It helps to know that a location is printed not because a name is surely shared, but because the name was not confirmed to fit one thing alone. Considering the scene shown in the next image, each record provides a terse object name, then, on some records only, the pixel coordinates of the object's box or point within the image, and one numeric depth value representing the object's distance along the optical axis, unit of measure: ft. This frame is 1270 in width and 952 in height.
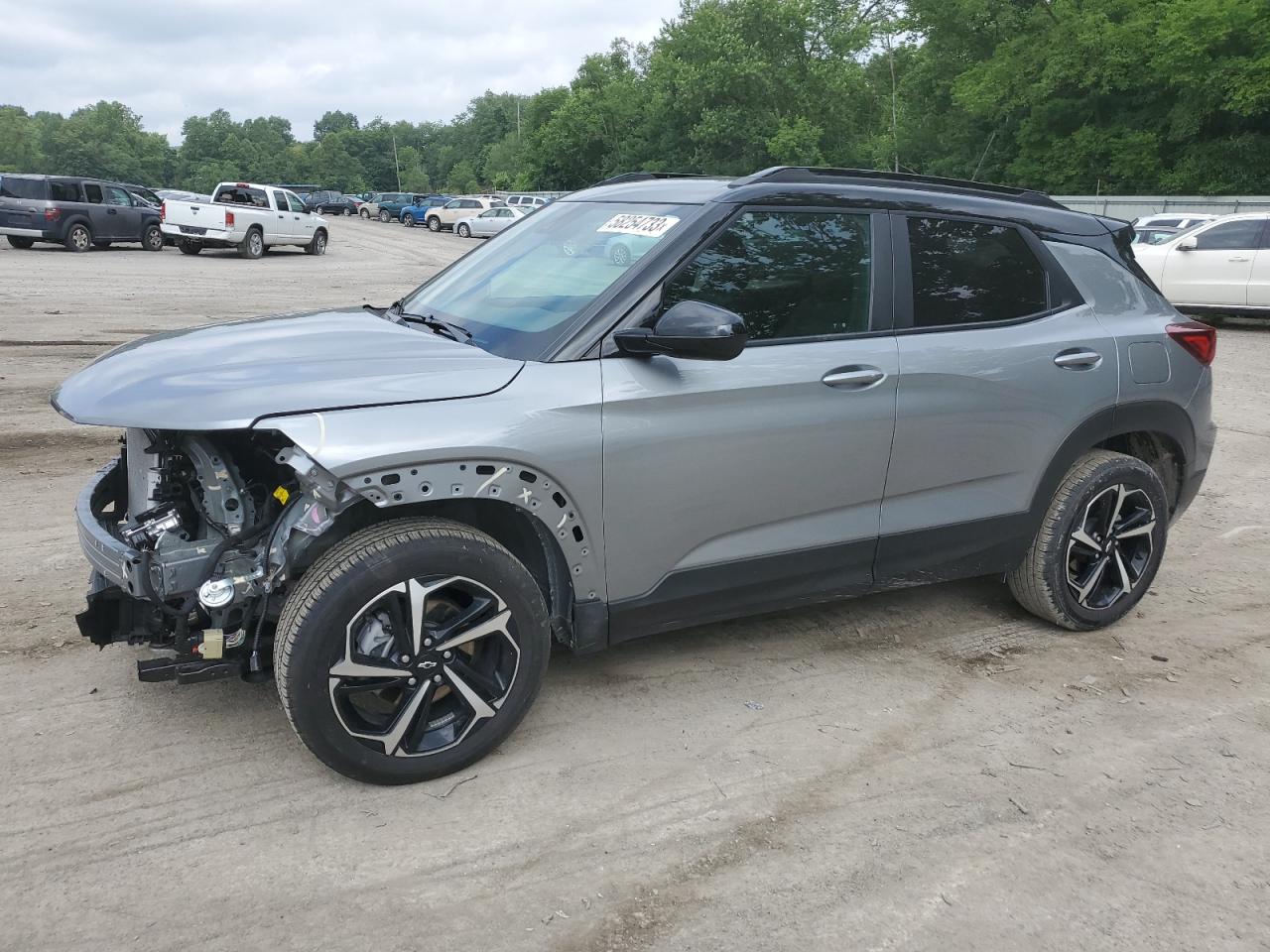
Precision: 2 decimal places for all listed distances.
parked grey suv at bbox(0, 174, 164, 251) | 76.59
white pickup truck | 80.64
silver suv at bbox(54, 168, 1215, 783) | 9.70
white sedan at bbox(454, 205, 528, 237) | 134.62
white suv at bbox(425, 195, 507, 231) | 148.15
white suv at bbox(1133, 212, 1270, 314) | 49.60
